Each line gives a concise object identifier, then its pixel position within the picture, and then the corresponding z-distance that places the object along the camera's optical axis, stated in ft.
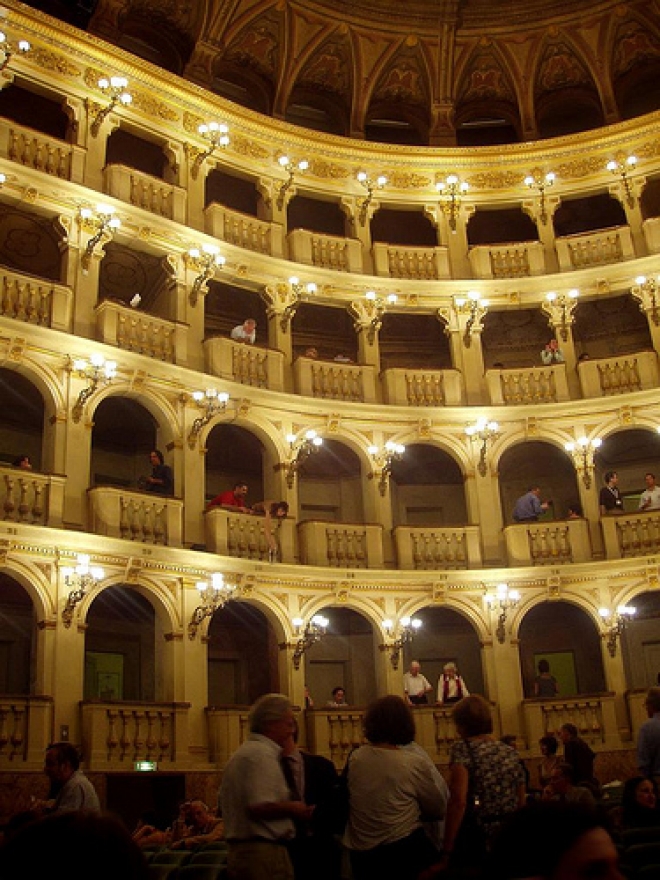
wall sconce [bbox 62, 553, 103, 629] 55.72
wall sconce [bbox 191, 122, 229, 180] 74.49
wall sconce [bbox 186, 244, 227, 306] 70.85
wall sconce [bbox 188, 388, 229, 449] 64.44
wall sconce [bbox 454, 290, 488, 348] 78.79
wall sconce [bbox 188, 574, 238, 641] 61.21
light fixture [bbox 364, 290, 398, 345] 77.46
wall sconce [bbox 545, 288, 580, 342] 78.33
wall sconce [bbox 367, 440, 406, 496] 73.15
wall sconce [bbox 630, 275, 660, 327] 76.58
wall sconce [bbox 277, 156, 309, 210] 78.33
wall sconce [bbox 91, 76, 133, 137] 69.41
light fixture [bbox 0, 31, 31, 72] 62.39
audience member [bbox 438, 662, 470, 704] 65.46
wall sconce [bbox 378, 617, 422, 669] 68.33
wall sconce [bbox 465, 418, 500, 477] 73.56
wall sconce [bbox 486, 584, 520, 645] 69.21
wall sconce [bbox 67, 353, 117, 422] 60.75
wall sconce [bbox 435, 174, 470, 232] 82.72
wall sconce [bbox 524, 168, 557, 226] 82.34
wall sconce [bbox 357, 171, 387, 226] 81.56
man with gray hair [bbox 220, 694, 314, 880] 16.48
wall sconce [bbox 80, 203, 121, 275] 65.67
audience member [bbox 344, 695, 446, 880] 17.29
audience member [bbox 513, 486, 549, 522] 71.05
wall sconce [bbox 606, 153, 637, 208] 80.64
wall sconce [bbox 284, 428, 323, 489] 70.49
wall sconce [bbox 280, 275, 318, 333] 75.05
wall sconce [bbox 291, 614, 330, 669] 65.57
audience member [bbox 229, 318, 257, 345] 71.67
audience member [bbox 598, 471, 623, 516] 71.31
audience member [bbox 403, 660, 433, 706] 65.87
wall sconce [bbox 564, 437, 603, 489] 74.02
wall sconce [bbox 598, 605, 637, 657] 69.00
